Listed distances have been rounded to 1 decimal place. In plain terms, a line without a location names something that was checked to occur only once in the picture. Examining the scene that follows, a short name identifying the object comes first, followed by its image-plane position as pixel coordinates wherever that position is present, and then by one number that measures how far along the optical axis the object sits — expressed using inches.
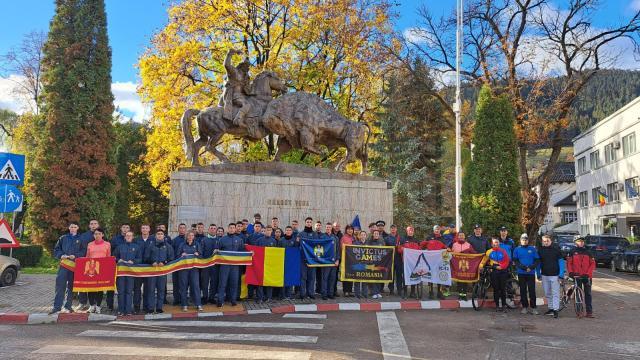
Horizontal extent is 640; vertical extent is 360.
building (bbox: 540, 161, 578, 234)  2751.0
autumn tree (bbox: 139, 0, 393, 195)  923.4
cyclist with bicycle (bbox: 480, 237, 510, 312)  437.4
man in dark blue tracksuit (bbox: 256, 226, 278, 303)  455.2
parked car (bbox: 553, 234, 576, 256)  1217.8
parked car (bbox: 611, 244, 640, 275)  864.3
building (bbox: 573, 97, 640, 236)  1412.4
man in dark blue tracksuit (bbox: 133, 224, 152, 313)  397.7
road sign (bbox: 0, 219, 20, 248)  422.0
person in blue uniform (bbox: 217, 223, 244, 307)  423.2
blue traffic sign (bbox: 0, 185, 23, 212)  422.9
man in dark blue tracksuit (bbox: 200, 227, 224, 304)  431.2
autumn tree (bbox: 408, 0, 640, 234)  925.2
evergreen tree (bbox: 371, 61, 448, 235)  1143.6
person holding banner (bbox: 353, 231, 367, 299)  475.2
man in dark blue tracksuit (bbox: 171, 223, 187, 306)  425.7
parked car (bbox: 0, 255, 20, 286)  555.8
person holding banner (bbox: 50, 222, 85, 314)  383.2
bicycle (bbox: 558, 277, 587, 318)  418.9
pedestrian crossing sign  423.5
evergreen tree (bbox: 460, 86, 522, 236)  574.9
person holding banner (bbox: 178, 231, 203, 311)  408.8
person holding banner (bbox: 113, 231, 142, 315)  389.7
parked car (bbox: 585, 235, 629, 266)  1032.8
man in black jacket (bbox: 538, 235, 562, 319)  419.4
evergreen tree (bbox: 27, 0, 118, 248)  899.4
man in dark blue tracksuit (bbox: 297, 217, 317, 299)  460.9
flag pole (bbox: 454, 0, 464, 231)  841.5
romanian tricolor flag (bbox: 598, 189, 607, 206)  1601.9
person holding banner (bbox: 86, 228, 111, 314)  397.4
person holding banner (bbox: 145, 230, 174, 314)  395.2
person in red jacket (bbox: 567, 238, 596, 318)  416.5
